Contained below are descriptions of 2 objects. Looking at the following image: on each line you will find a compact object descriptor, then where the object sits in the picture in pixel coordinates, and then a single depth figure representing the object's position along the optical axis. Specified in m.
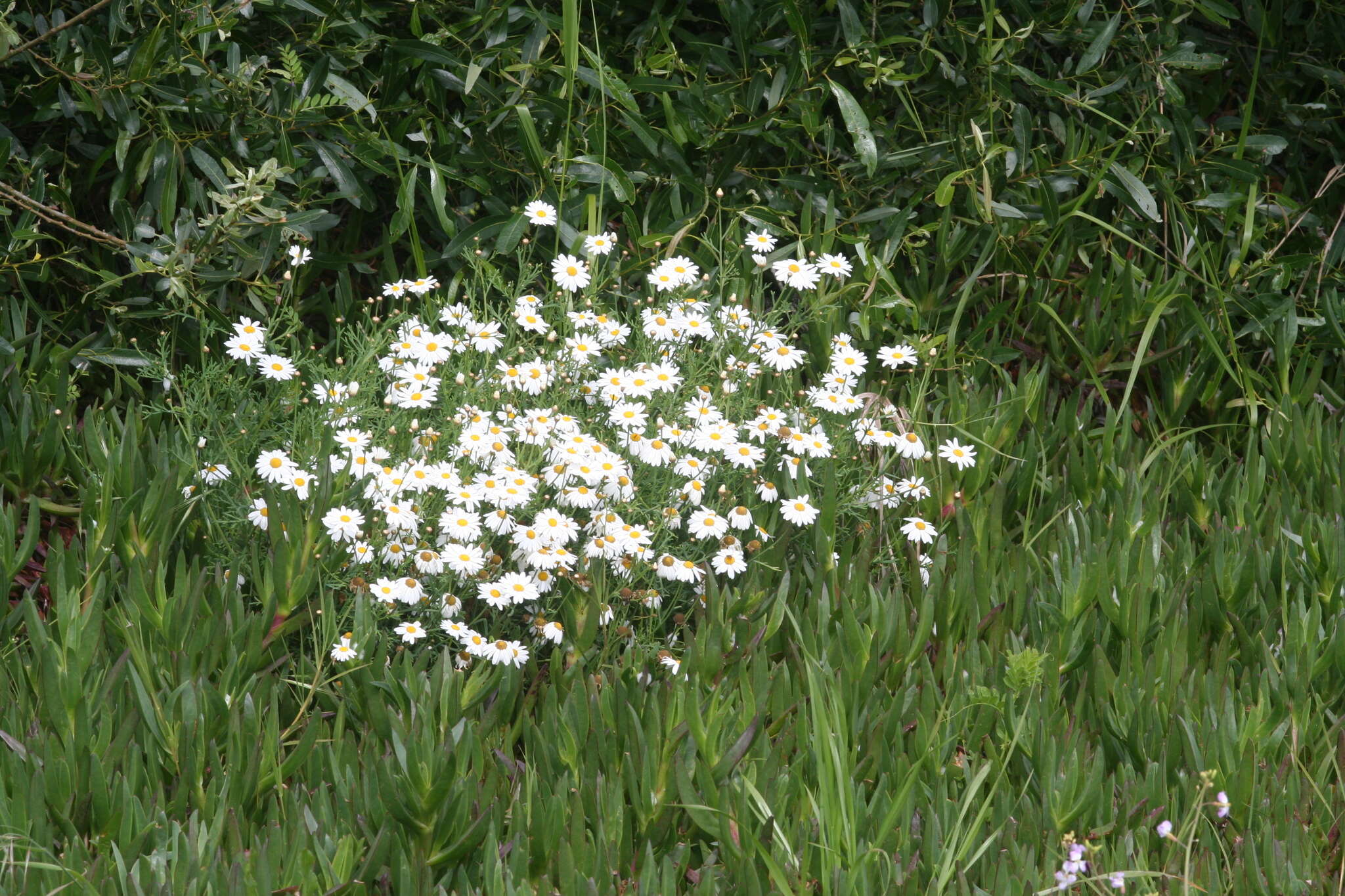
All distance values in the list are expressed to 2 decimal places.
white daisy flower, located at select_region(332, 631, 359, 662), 4.52
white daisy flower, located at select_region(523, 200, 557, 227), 6.46
